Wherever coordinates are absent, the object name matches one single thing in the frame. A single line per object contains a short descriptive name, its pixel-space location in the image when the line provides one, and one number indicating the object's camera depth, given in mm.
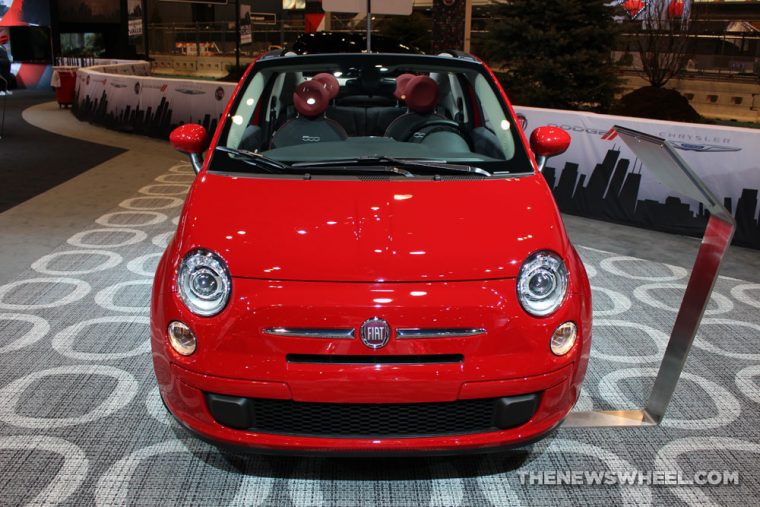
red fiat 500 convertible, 2334
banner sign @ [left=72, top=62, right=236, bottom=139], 11133
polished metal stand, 2834
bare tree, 12742
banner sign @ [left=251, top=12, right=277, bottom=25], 27222
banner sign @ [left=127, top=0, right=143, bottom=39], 22609
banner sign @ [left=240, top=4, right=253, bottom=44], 20875
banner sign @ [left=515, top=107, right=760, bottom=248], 6082
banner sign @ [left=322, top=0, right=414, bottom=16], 7406
